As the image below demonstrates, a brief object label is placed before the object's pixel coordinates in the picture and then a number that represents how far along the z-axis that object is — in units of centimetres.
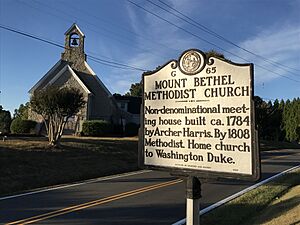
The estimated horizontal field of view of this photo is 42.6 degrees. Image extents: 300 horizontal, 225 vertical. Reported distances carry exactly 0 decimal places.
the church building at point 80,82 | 3793
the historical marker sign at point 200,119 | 429
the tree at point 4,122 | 4644
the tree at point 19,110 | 7143
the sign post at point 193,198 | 462
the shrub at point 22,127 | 3550
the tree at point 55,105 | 2264
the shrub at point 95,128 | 3491
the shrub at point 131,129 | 4019
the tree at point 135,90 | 9506
